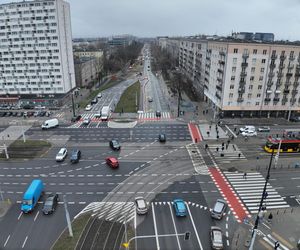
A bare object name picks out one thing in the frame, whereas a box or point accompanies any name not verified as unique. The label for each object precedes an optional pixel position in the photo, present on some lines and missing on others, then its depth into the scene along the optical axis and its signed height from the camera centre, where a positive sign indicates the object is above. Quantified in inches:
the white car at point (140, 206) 1326.2 -807.7
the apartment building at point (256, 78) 2755.9 -285.3
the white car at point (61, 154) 1921.0 -790.0
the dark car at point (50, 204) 1331.2 -816.3
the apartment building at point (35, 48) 3275.1 +39.4
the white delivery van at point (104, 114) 2941.2 -724.2
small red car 1820.9 -791.9
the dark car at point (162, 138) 2325.7 -778.3
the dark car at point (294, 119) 2926.4 -747.6
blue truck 1333.7 -783.6
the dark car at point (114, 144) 2134.6 -784.6
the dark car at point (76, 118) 2905.8 -767.1
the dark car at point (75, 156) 1900.8 -790.6
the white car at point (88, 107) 3352.4 -739.1
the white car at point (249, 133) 2478.8 -774.0
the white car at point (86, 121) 2790.4 -767.5
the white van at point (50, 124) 2648.4 -756.8
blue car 1315.2 -810.0
